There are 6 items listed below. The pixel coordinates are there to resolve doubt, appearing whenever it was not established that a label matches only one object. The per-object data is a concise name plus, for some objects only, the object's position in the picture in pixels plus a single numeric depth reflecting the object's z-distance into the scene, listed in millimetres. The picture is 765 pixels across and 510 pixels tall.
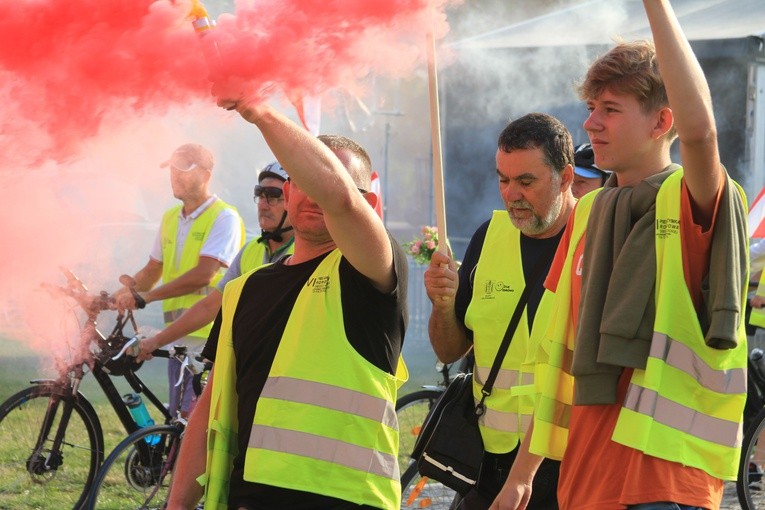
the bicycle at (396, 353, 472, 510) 13703
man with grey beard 8144
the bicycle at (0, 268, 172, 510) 13635
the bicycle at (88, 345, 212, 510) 13286
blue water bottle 14165
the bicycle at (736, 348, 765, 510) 13407
